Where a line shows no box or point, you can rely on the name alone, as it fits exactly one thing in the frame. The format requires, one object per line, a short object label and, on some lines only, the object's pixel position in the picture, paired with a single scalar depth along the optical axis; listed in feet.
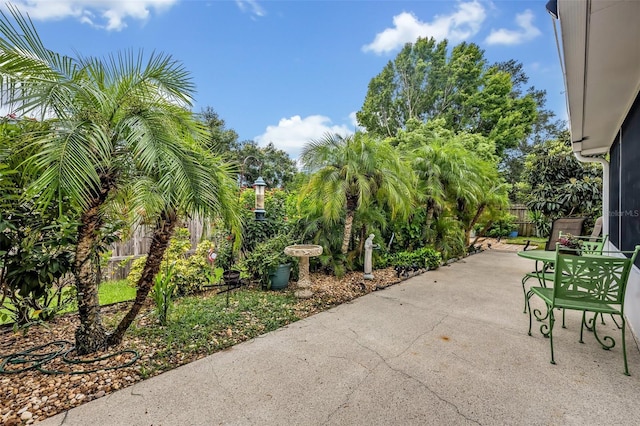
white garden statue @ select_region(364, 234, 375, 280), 17.14
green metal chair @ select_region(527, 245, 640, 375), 7.55
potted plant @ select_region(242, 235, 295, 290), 14.89
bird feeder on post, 15.55
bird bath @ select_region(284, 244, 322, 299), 13.88
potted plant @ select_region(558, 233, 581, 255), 13.17
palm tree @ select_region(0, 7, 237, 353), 6.15
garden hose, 7.22
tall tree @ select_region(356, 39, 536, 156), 51.24
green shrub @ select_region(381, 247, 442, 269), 19.89
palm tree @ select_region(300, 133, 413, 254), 15.60
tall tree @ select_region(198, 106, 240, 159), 46.47
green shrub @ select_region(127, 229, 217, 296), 13.92
